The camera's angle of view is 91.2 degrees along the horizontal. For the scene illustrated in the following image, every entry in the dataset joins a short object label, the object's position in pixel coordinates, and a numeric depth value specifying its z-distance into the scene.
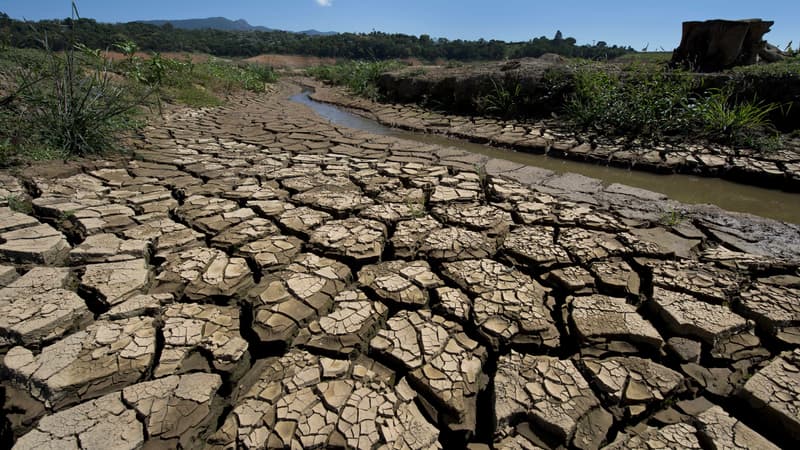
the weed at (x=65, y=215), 2.04
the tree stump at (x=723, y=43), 5.55
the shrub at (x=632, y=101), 4.30
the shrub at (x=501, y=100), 5.69
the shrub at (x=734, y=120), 3.94
